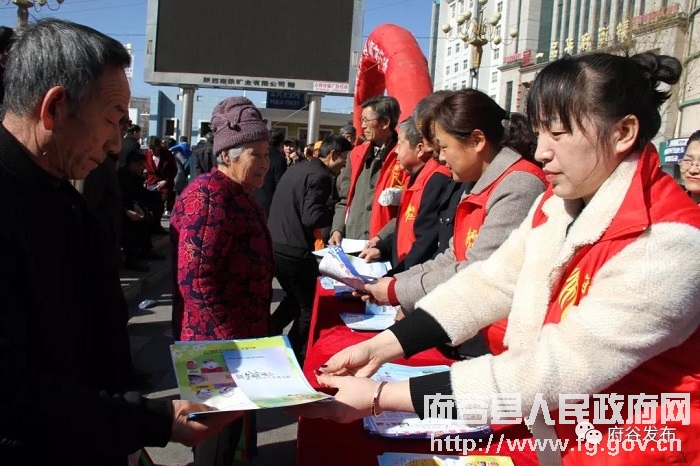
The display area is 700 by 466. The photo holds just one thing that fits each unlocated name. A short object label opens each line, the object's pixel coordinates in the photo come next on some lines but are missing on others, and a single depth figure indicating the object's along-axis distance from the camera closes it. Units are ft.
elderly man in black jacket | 3.28
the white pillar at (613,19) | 102.42
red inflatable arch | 25.31
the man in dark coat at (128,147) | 24.75
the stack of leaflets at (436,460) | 4.52
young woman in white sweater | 3.51
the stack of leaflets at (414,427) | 4.91
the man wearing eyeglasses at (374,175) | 13.51
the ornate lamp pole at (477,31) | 44.65
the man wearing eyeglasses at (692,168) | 9.91
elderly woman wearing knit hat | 7.39
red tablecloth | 4.68
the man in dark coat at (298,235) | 13.69
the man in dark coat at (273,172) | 21.22
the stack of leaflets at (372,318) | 7.73
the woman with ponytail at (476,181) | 6.62
